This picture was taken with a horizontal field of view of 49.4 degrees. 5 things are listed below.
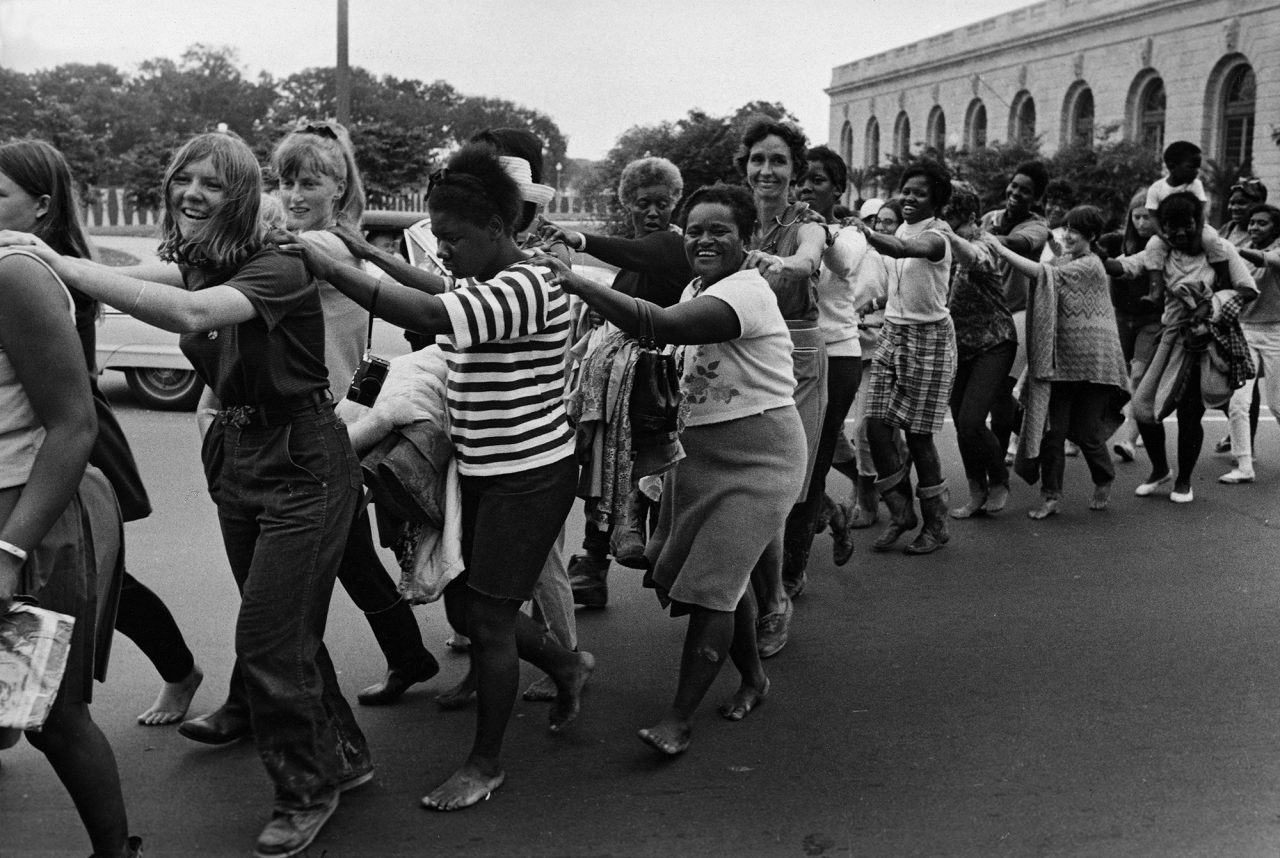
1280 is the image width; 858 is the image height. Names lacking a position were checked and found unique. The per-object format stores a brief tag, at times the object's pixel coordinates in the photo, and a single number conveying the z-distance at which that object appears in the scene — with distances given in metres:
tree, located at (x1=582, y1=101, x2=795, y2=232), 26.36
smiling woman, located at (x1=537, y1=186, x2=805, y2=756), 4.43
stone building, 36.19
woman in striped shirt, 3.68
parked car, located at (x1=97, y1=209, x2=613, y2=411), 11.06
